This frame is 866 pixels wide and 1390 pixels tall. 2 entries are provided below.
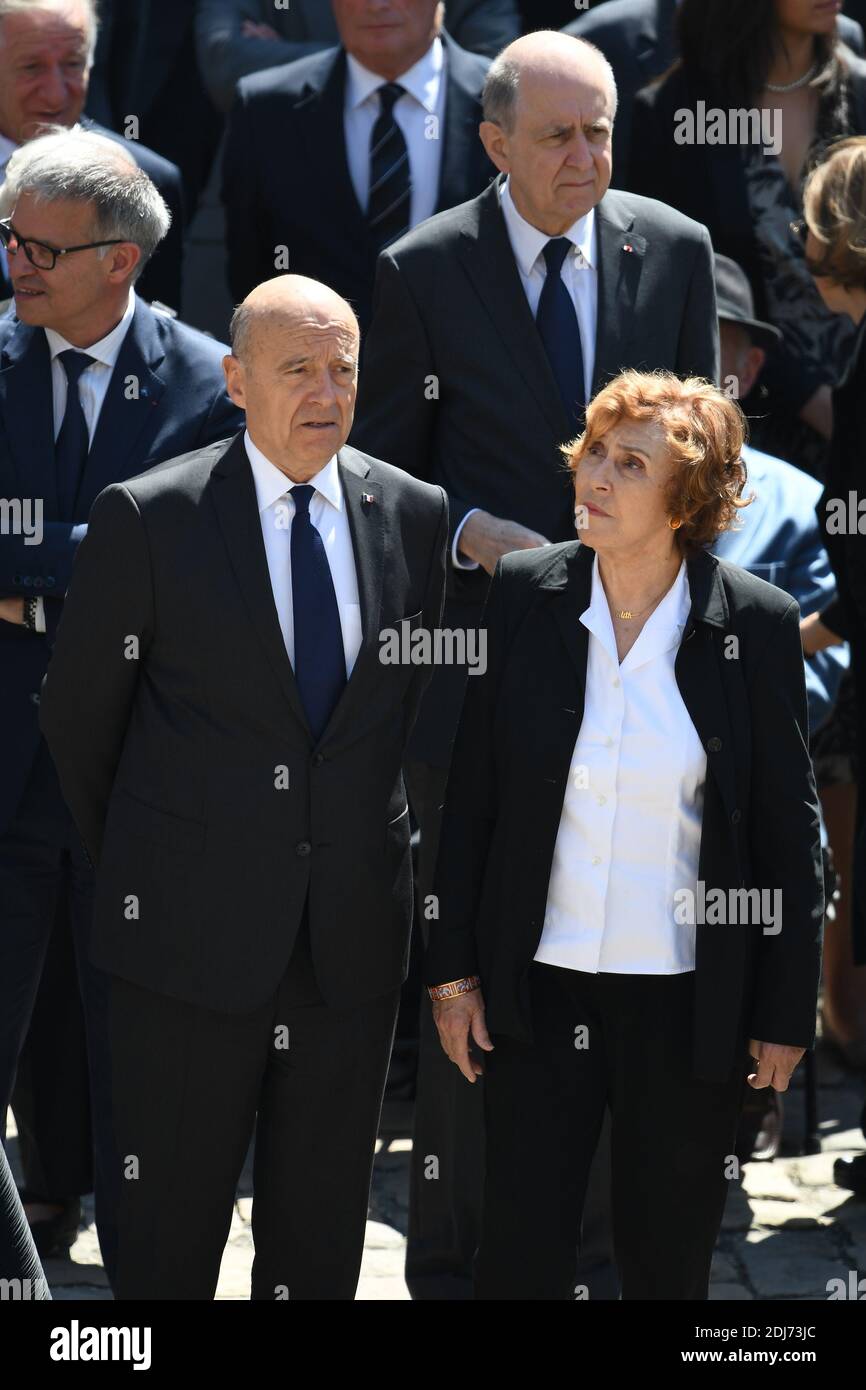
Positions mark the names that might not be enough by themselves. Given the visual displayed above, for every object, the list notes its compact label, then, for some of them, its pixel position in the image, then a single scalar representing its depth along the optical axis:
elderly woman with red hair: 7.35
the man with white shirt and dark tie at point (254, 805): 7.42
